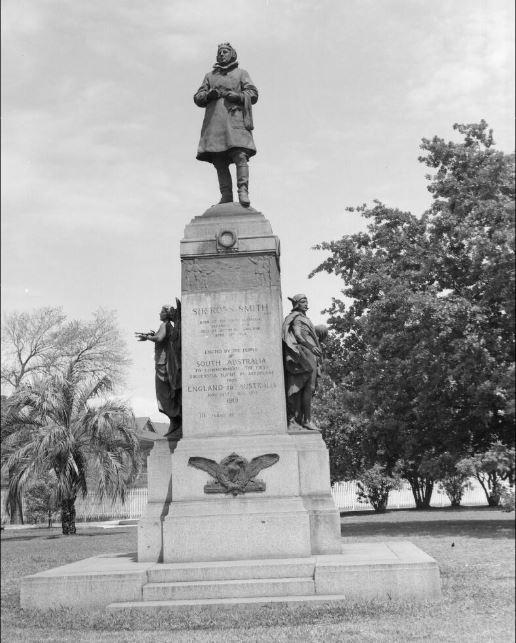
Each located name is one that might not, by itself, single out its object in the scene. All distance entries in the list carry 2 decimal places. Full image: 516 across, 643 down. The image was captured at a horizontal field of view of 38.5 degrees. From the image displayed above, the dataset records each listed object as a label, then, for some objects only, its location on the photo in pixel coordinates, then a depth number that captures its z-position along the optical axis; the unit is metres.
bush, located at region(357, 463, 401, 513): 31.58
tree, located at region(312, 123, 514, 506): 18.47
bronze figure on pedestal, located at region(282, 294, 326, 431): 10.43
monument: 8.04
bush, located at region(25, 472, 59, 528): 30.64
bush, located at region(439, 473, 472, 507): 28.35
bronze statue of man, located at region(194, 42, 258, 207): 11.39
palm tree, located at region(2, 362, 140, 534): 22.38
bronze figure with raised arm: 10.69
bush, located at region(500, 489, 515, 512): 18.41
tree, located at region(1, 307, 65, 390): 38.41
